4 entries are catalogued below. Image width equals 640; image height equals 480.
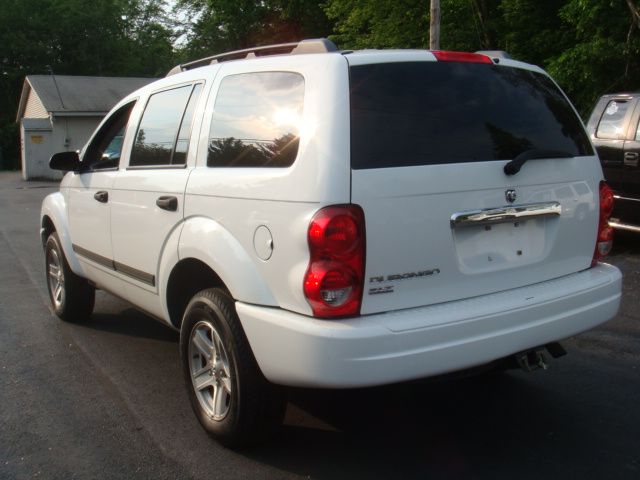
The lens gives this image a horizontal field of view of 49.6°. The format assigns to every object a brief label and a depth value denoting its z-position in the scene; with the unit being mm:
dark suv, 7703
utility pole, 14836
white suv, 2811
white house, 28266
